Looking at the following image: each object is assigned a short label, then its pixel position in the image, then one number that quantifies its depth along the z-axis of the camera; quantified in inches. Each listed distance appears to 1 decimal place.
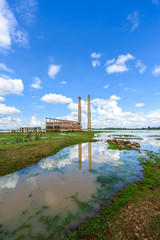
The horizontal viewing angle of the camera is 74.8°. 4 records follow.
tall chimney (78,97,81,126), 2122.3
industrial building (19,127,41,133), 1849.2
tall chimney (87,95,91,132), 1962.1
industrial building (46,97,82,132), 1768.0
